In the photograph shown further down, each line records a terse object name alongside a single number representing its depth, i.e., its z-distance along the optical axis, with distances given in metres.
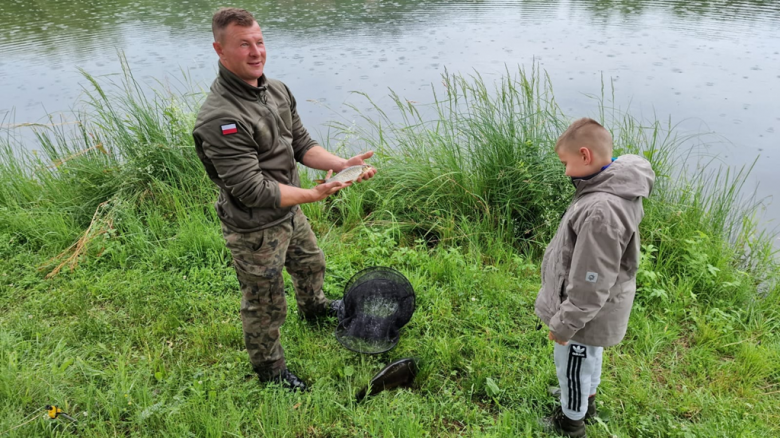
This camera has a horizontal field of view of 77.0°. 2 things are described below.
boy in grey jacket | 1.89
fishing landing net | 3.02
